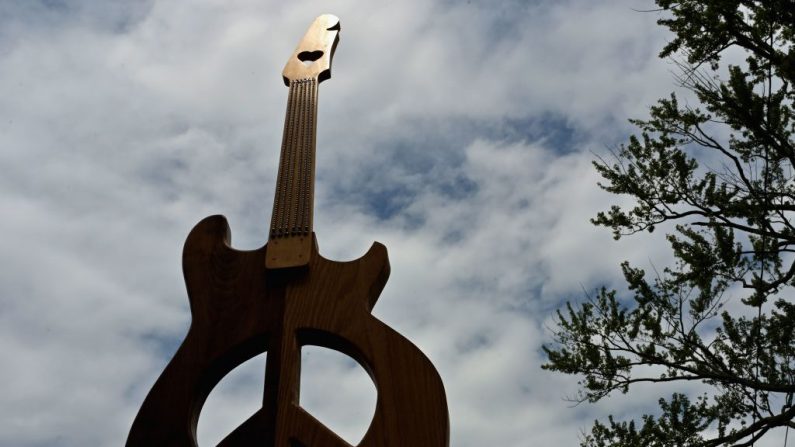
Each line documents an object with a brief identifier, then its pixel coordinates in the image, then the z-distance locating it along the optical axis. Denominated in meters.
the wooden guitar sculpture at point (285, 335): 3.20
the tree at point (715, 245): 5.21
